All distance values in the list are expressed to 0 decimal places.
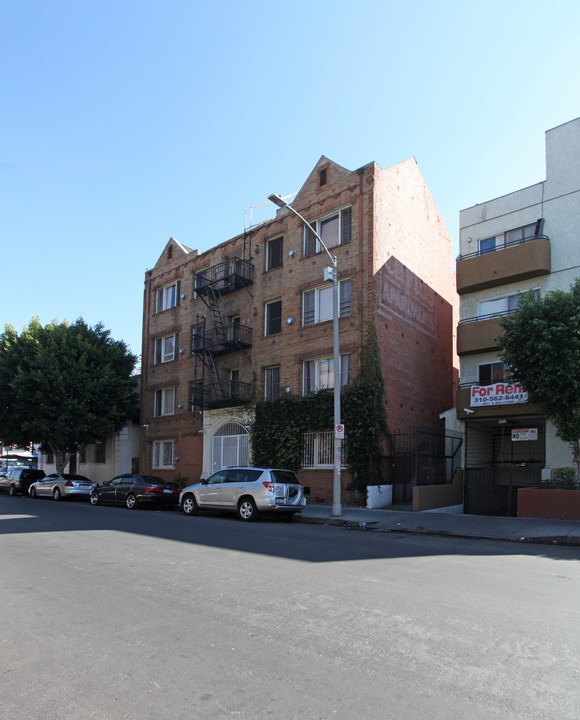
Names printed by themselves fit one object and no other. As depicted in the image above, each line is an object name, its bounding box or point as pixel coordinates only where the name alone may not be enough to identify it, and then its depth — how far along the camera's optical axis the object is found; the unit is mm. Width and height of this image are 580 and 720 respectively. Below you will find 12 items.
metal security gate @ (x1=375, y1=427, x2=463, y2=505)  20094
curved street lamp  16925
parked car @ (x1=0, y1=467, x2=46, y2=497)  29703
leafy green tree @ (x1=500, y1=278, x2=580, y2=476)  15312
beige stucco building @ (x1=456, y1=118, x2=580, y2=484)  20609
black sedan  20750
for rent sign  19953
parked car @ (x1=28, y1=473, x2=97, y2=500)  25469
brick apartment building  21969
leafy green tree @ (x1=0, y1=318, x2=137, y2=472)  27453
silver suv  15875
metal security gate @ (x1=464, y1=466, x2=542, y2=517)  16969
